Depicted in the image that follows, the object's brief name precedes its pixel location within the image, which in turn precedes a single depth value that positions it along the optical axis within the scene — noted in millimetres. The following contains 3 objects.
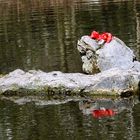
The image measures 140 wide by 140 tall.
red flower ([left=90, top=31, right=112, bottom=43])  21109
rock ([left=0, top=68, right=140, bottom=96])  18141
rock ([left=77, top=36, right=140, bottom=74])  20516
